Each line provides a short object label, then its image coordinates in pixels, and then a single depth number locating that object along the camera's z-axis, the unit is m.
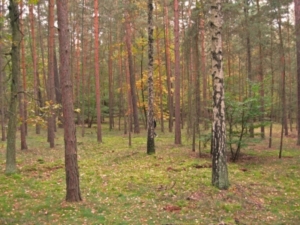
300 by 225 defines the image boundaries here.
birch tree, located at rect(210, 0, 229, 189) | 8.68
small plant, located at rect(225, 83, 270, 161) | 12.68
